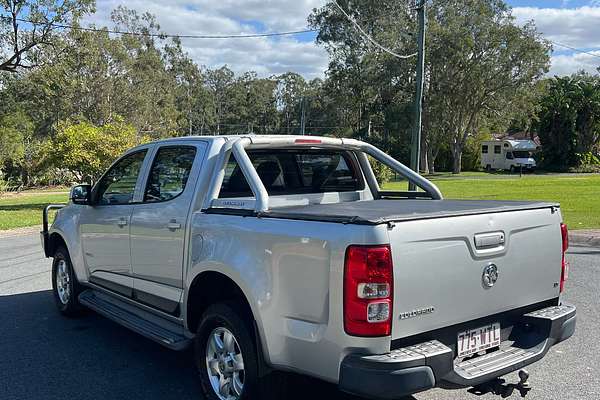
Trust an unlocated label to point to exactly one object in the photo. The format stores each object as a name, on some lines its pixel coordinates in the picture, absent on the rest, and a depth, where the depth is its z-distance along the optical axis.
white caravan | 58.31
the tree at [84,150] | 21.69
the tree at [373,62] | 47.46
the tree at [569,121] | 57.03
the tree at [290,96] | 104.44
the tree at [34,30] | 21.05
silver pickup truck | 3.10
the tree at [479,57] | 44.75
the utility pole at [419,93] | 19.14
